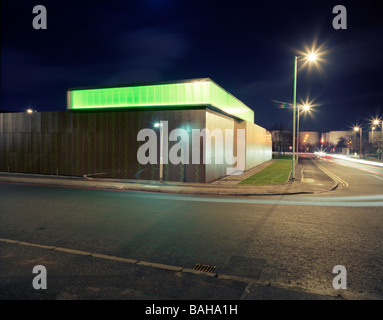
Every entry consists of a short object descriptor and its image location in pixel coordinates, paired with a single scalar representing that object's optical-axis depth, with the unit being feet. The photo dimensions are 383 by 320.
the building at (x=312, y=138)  509.27
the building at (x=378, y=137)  175.17
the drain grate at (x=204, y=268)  16.14
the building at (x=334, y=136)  482.41
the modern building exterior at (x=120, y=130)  57.88
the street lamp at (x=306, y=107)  115.62
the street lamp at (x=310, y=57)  56.29
